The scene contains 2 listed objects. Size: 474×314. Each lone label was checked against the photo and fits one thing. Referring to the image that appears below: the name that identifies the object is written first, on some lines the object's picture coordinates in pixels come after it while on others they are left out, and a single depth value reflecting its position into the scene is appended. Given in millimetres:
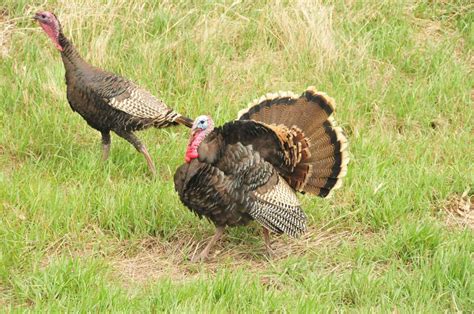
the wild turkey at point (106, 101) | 13406
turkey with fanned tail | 11172
